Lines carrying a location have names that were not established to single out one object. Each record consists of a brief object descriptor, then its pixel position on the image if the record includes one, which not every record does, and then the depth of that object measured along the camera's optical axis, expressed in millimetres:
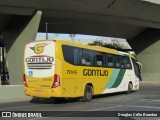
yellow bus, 19250
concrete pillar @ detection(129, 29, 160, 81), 53125
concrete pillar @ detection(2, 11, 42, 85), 32866
